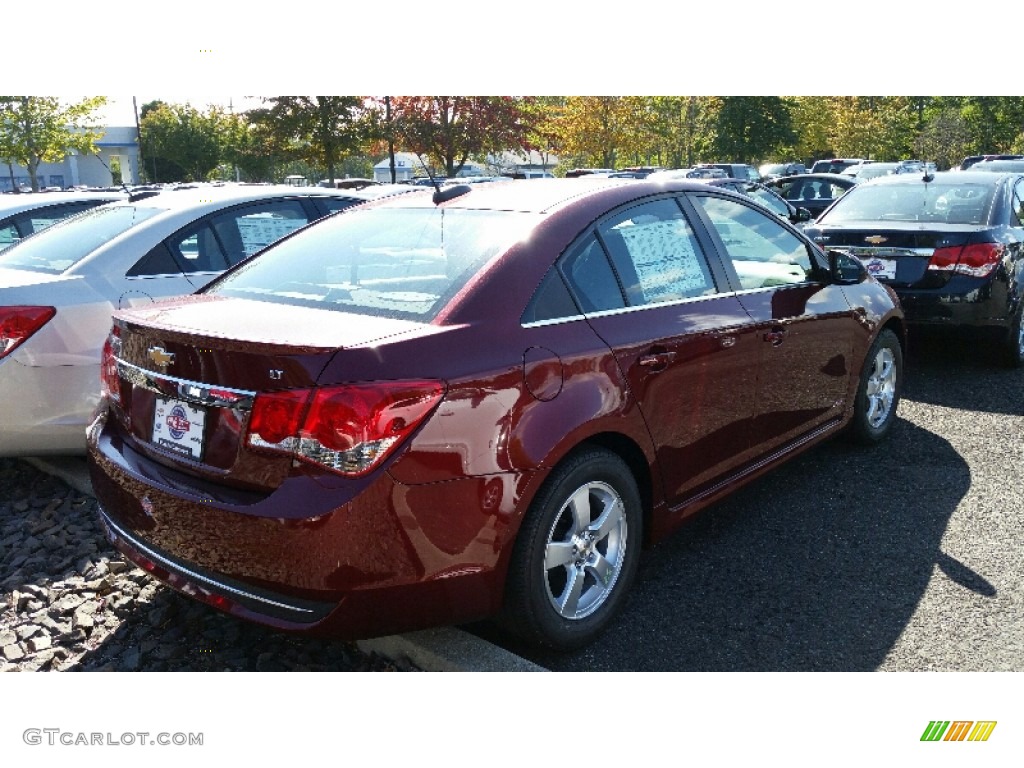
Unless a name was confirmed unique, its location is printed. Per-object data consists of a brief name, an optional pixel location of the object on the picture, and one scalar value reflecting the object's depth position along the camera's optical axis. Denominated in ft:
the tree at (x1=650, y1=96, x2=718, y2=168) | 107.76
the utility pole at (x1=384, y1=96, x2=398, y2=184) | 74.68
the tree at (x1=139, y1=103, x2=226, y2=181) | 181.16
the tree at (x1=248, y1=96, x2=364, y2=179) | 79.15
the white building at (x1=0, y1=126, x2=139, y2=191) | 203.69
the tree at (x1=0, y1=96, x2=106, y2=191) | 81.41
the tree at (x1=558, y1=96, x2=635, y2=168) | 106.22
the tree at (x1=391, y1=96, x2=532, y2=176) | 78.33
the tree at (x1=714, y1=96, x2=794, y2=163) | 111.45
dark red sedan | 8.17
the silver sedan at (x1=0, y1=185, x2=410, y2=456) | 14.39
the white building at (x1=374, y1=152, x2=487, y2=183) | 145.34
